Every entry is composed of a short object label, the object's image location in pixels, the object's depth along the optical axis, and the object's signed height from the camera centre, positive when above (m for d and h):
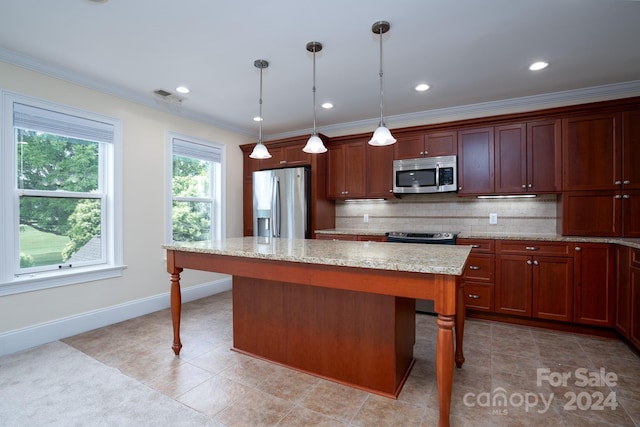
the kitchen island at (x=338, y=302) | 1.49 -0.61
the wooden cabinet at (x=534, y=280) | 2.95 -0.69
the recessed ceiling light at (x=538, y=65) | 2.68 +1.29
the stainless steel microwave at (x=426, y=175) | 3.62 +0.45
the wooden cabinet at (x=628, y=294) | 2.42 -0.70
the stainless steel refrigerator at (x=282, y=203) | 4.12 +0.13
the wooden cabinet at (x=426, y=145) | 3.65 +0.82
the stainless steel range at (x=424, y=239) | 3.35 -0.30
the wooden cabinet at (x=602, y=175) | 2.89 +0.34
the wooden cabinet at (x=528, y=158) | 3.18 +0.57
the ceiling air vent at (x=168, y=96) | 3.38 +1.33
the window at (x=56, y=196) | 2.58 +0.17
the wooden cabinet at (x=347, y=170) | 4.20 +0.59
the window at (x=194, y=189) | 3.91 +0.33
